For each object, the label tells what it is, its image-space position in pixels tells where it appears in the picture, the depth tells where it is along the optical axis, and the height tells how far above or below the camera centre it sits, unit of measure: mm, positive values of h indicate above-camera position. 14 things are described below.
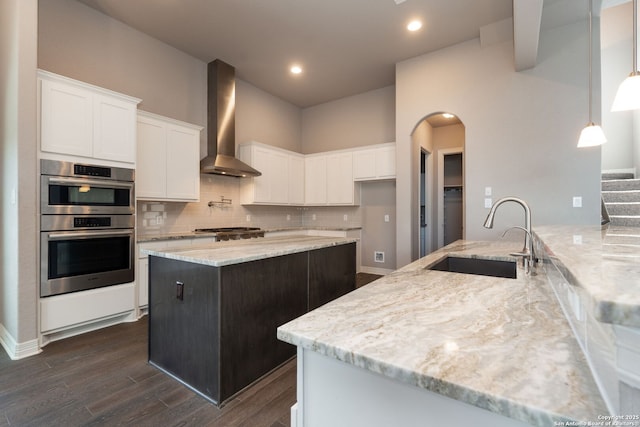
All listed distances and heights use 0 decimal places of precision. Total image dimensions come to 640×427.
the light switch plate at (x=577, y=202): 3156 +134
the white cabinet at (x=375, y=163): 4746 +875
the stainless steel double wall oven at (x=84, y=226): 2496 -120
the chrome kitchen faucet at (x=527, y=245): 1485 -173
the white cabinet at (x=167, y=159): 3346 +676
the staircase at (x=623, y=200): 3602 +189
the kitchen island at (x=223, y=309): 1758 -652
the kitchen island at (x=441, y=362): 500 -307
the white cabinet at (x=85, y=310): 2502 -909
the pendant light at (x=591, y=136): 2344 +645
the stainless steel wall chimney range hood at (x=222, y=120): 4184 +1405
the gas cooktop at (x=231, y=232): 3914 -268
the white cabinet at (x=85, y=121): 2510 +888
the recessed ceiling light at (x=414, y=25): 3366 +2255
